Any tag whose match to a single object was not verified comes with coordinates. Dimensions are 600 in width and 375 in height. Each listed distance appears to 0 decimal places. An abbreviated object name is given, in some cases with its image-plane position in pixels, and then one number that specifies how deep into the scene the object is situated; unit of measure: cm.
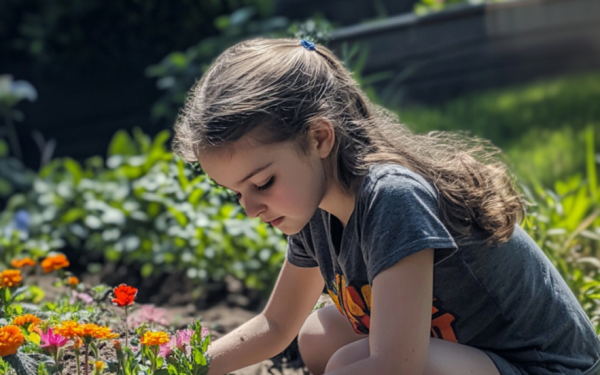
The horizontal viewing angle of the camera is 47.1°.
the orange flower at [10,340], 129
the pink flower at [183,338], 139
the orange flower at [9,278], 167
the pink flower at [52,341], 133
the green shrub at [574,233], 212
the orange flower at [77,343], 133
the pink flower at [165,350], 141
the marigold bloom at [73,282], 191
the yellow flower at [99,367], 128
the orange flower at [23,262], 194
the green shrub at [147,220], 271
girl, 129
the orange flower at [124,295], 139
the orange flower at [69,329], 126
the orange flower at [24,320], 146
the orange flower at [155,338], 128
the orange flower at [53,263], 184
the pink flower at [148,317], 189
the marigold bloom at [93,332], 127
